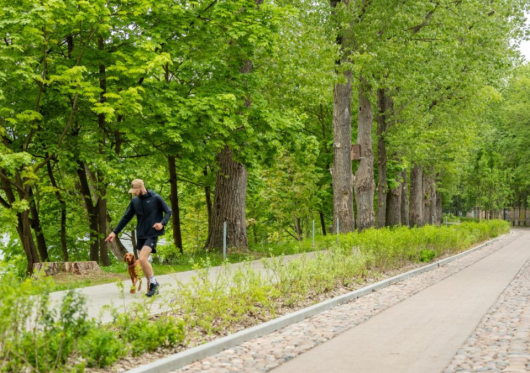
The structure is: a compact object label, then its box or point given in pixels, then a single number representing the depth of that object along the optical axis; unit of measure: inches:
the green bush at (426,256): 841.5
